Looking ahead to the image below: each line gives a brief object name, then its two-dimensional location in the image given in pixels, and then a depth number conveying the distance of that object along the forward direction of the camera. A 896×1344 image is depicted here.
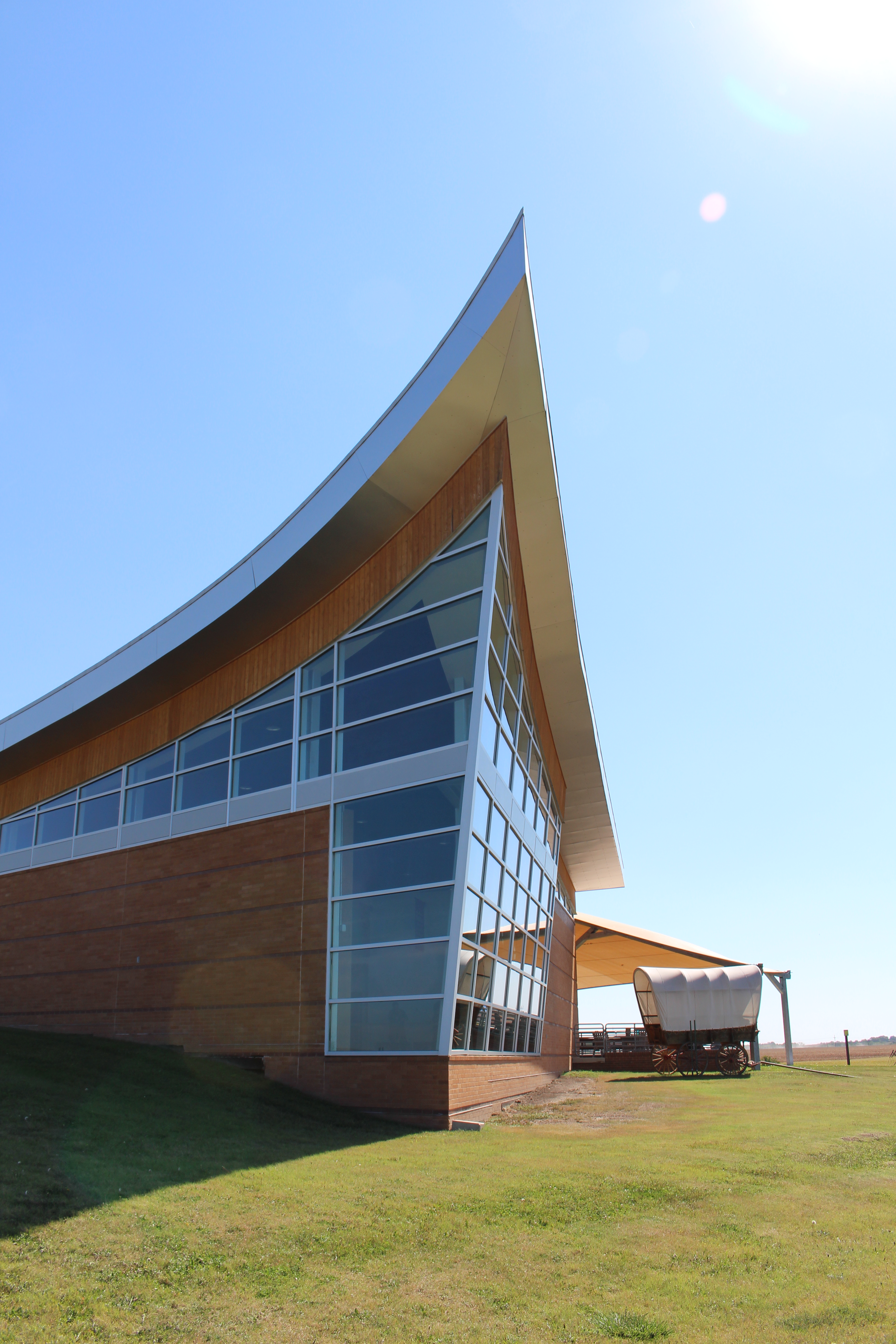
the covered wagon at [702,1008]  31.28
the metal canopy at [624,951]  45.28
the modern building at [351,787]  14.26
